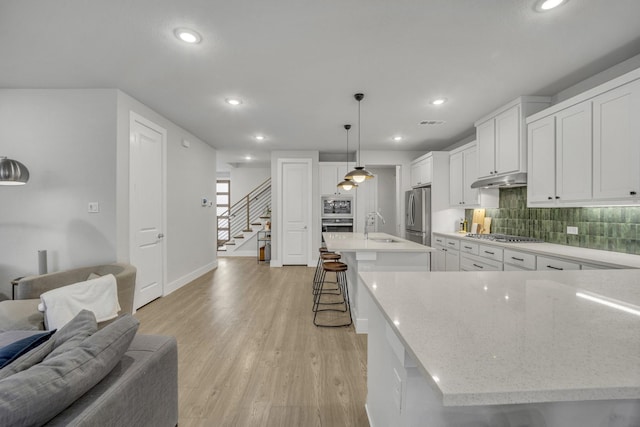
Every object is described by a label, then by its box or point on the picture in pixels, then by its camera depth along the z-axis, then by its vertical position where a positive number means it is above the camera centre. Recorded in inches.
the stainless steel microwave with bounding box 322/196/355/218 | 248.2 +3.9
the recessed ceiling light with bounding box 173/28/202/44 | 83.6 +54.7
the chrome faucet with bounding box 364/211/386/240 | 266.0 -7.4
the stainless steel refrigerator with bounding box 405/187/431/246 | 203.4 -3.2
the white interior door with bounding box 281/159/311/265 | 246.2 +0.2
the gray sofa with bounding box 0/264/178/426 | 34.0 -27.1
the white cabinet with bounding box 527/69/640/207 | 87.2 +23.3
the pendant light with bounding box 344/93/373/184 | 138.4 +18.3
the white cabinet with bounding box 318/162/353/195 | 247.9 +32.7
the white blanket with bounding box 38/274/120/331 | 75.6 -26.5
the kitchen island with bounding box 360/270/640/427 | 21.7 -13.4
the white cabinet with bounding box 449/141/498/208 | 167.2 +20.3
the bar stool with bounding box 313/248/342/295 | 145.7 -24.2
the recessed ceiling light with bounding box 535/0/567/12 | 71.6 +54.6
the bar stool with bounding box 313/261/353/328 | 121.8 -46.6
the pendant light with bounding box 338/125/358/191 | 169.5 +16.8
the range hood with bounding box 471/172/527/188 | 131.8 +15.6
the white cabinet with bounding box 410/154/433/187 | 207.6 +32.5
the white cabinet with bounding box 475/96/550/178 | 130.3 +38.6
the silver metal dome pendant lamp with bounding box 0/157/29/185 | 100.2 +14.4
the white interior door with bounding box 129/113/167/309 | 135.8 +2.7
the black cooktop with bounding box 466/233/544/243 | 134.3 -14.0
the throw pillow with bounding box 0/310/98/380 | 37.2 -19.6
